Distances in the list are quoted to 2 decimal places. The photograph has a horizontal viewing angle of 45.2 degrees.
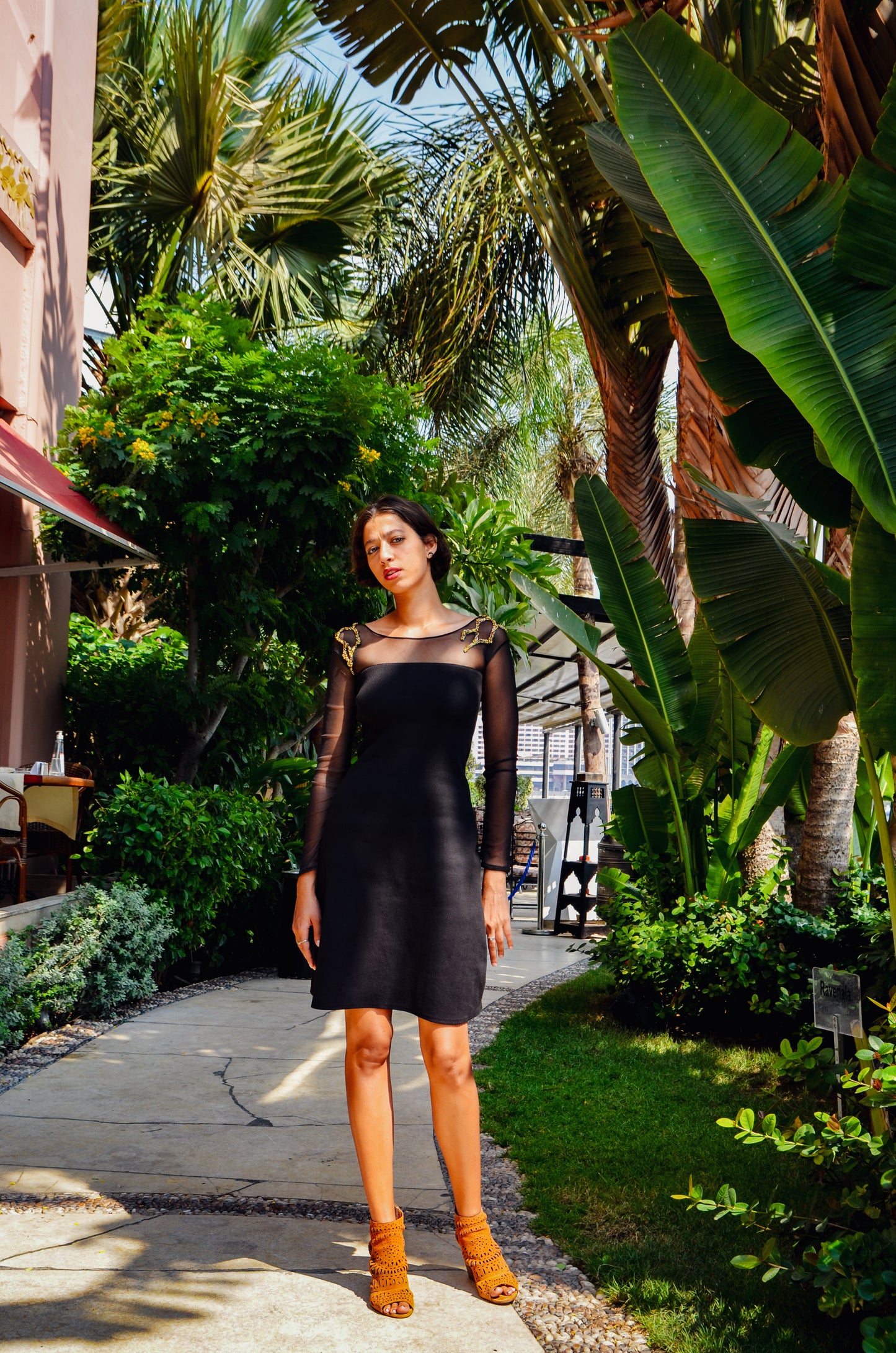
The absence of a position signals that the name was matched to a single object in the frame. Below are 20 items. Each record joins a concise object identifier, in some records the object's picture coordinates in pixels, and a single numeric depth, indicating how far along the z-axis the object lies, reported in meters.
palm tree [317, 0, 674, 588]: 7.13
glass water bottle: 6.27
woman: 2.64
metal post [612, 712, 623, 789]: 20.27
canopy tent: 11.05
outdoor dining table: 5.60
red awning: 5.70
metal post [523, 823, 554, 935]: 12.39
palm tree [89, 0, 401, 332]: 8.95
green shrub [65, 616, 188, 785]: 7.28
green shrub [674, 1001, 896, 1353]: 2.11
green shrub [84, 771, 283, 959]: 6.23
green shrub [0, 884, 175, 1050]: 4.94
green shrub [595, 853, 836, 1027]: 5.22
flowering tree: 6.75
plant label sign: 2.92
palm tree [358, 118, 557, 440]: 10.96
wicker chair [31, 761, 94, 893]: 6.10
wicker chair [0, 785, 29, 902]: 5.44
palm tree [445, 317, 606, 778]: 15.33
